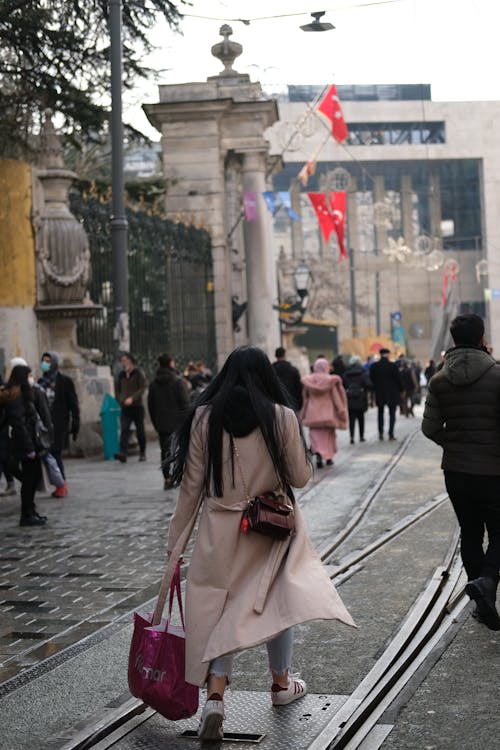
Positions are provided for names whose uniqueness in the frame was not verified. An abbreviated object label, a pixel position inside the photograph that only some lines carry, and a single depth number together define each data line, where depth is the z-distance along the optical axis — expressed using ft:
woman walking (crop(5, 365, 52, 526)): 39.50
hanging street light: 62.80
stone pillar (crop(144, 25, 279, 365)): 96.53
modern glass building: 273.54
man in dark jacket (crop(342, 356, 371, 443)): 74.43
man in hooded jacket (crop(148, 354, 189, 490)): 50.31
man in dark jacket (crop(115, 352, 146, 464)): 58.75
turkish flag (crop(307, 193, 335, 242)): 103.50
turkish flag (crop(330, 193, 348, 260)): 107.96
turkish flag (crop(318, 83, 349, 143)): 101.86
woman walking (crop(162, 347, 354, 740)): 16.33
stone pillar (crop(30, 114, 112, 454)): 60.13
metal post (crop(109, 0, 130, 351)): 54.65
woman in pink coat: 59.21
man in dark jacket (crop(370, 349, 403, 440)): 74.54
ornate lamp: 115.65
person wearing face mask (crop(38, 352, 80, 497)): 47.55
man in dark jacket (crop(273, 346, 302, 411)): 56.85
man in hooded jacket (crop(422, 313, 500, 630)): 22.33
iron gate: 65.36
